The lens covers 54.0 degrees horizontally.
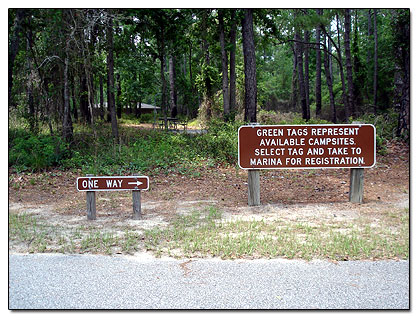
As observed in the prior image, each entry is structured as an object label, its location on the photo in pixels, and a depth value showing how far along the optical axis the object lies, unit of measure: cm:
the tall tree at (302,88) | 2197
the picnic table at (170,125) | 1790
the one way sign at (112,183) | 606
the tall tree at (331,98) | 2224
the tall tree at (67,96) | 1018
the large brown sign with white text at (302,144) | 684
